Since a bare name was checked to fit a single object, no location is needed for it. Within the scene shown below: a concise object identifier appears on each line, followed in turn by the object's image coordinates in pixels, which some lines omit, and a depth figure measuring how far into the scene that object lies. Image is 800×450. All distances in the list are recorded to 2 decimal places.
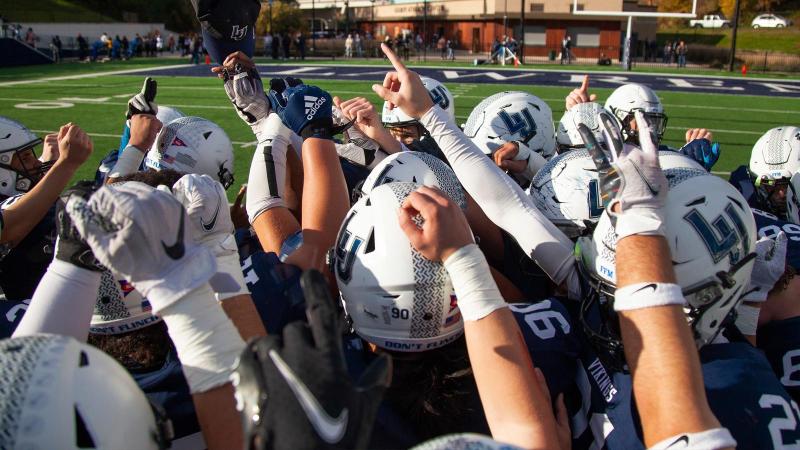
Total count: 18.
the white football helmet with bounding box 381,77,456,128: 4.78
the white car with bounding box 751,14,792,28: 49.28
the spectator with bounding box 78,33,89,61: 32.16
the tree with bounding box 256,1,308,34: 47.22
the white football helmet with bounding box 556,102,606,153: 4.41
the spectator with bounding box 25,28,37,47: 32.16
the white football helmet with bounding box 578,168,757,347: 1.97
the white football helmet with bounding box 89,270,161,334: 2.17
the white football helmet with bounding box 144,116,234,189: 3.91
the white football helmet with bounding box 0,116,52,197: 3.72
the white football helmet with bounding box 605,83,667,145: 4.73
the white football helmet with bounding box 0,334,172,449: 1.21
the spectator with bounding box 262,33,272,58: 34.91
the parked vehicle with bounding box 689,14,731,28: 52.38
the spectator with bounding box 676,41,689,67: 30.04
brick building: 44.62
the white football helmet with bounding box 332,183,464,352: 2.01
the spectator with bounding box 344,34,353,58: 35.44
